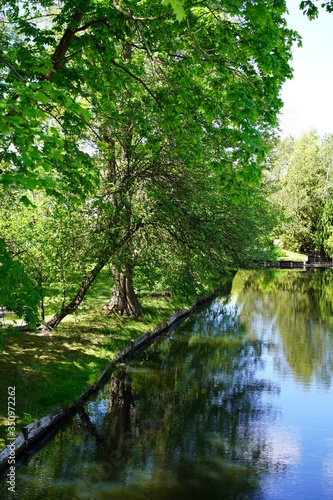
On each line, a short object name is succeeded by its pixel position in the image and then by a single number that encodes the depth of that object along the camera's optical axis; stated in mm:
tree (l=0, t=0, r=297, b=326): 7258
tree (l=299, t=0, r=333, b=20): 10680
